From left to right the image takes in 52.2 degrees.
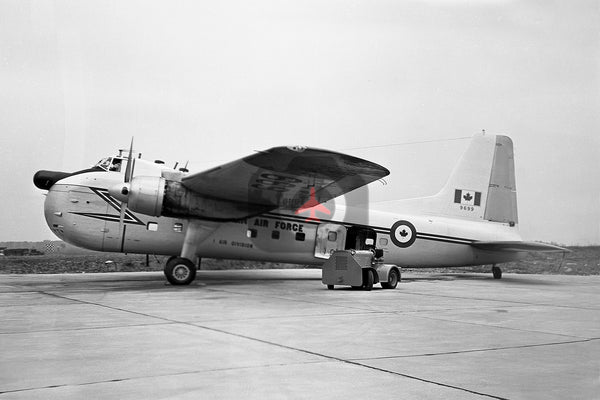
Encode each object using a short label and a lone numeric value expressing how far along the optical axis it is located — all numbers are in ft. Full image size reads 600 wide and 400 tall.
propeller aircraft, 52.26
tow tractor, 50.80
